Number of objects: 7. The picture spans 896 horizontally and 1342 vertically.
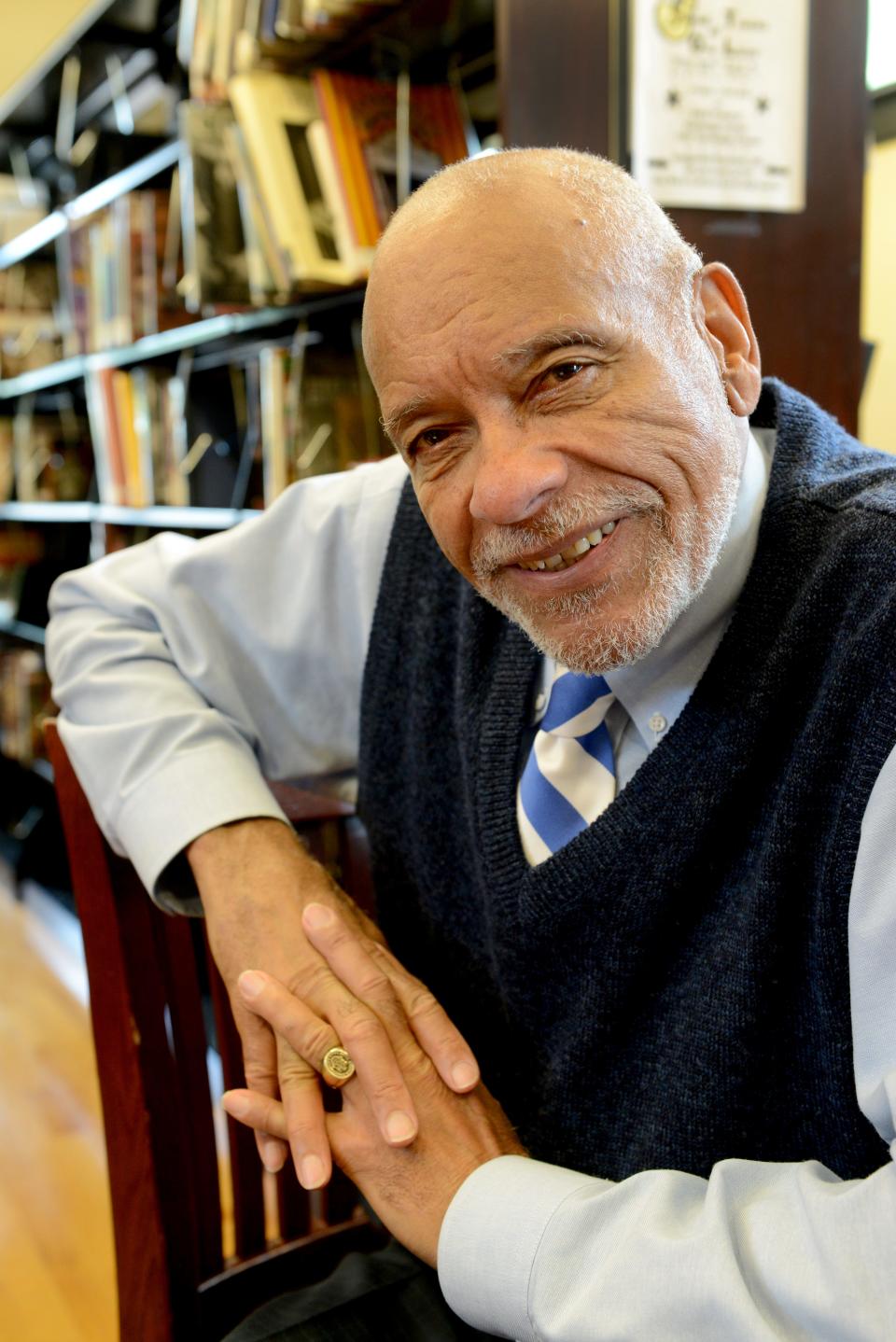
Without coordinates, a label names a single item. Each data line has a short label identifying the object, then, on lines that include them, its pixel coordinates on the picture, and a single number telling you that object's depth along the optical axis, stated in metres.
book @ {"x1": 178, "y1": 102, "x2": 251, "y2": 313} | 2.13
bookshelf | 2.01
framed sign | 1.60
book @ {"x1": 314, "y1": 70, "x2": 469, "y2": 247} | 1.99
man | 0.73
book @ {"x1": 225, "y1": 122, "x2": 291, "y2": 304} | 2.06
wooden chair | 0.95
